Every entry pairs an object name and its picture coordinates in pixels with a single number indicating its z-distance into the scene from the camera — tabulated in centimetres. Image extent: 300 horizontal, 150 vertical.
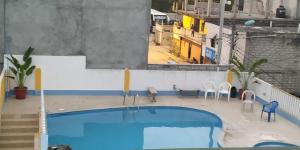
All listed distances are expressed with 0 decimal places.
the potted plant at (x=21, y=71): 1816
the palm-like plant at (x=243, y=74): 2028
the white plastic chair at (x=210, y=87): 2011
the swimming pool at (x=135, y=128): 1469
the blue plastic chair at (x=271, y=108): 1709
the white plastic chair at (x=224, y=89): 2006
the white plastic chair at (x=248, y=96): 1970
